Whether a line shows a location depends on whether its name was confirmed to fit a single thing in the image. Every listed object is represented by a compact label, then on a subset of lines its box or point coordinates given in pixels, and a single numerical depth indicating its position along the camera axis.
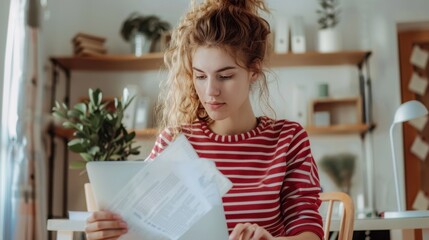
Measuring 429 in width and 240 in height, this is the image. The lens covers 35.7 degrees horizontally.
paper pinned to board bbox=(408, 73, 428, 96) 4.25
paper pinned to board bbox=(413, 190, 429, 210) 4.15
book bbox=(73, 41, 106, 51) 4.20
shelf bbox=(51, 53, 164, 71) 4.13
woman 1.34
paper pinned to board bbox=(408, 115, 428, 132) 4.25
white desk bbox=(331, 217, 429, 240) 1.80
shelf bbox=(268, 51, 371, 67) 4.06
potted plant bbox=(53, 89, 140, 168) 1.40
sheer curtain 2.37
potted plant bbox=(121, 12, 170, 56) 4.23
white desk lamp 2.55
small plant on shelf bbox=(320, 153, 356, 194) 4.17
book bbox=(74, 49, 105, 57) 4.17
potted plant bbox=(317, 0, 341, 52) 4.12
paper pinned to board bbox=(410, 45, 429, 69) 4.30
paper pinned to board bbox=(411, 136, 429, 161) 4.22
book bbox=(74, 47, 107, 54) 4.20
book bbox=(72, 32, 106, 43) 4.19
